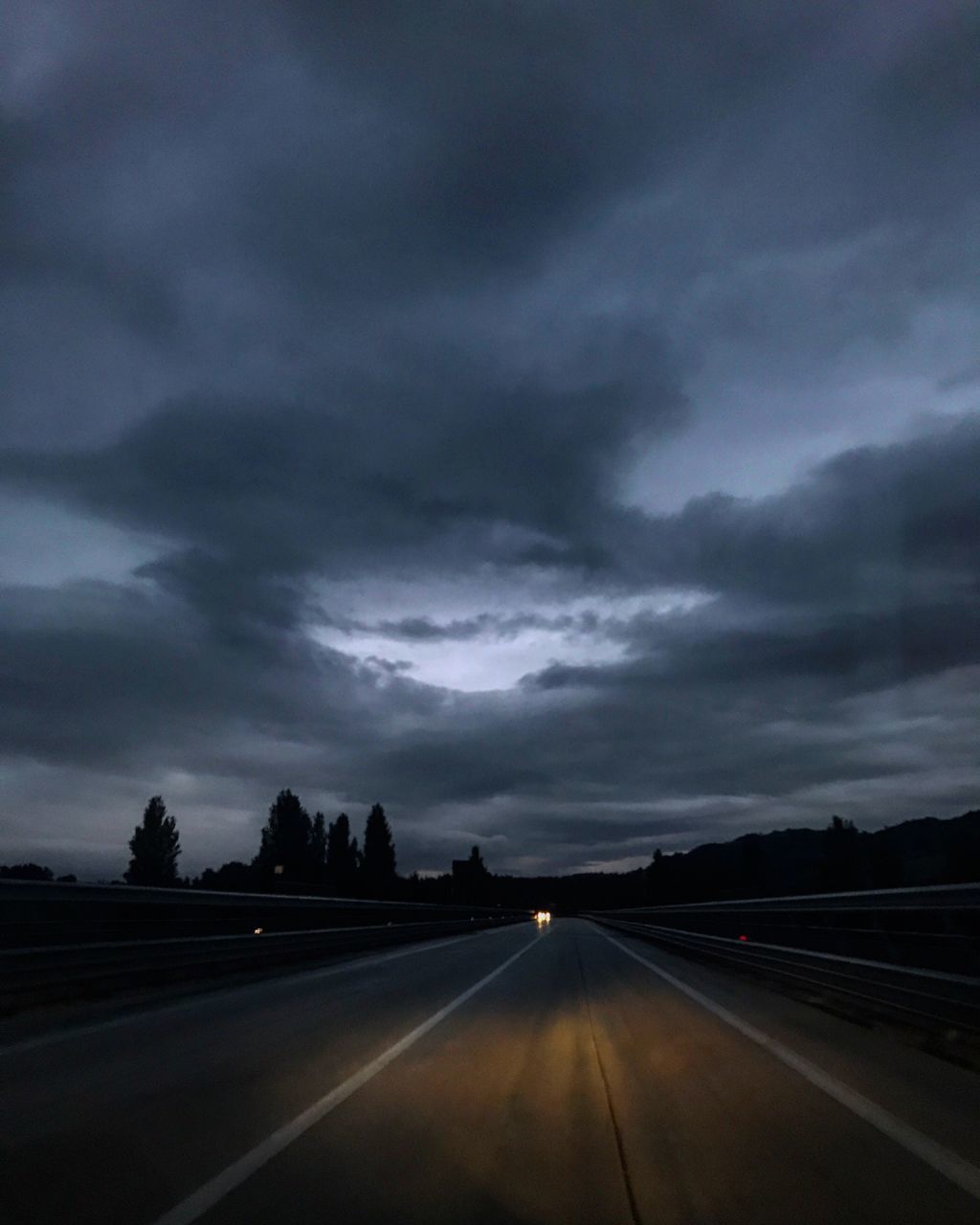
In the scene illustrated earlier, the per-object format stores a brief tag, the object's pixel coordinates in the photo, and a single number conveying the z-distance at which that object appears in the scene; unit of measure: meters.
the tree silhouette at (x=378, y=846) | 180.50
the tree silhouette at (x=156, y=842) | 114.38
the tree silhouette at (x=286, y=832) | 150.75
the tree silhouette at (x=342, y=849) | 163.38
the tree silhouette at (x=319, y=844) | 159.00
